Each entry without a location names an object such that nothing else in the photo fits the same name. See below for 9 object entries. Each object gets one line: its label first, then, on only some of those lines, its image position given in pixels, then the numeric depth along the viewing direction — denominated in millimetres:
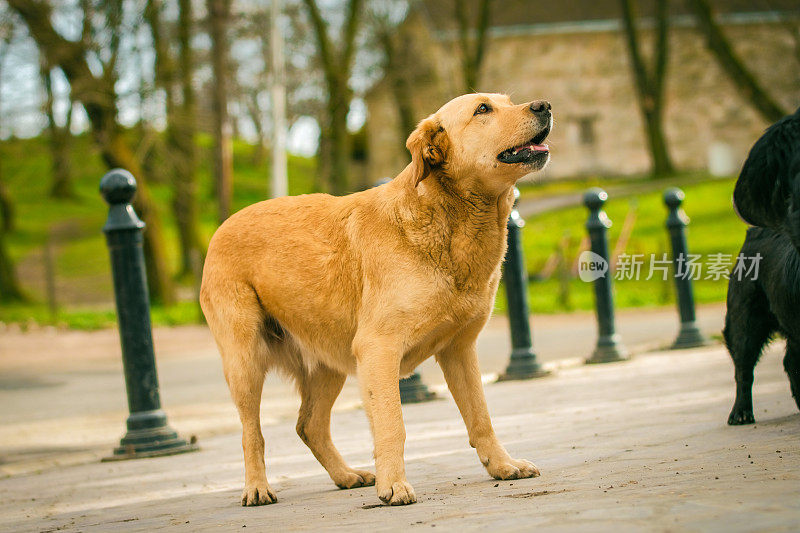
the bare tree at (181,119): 21500
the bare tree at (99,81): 18453
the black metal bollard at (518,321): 9000
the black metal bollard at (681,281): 10411
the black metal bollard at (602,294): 9773
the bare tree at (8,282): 24547
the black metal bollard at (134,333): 6715
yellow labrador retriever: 4152
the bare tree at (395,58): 32203
